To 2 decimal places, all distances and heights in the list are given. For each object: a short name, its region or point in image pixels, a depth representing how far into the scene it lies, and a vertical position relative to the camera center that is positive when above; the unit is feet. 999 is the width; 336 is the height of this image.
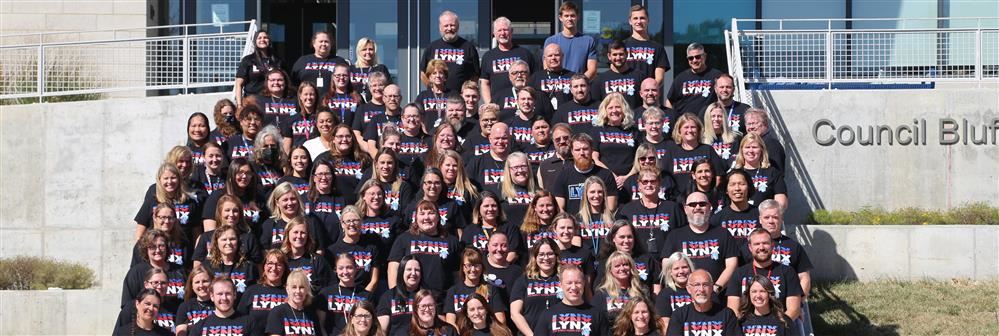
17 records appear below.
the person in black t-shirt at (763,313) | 35.63 -3.56
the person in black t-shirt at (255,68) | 50.78 +3.36
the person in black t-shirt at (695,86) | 47.85 +2.55
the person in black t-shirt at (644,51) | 48.62 +3.73
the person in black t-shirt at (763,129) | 44.01 +1.07
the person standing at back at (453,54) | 49.44 +3.73
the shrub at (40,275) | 51.70 -3.75
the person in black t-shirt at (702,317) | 35.27 -3.59
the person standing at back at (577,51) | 50.11 +3.86
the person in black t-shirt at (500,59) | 48.96 +3.51
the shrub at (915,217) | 53.16 -1.85
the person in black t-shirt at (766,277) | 36.88 -2.77
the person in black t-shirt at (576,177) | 41.29 -0.31
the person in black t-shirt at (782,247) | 38.06 -2.09
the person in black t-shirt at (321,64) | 50.26 +3.45
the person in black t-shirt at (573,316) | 35.78 -3.60
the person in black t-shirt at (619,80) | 47.11 +2.71
